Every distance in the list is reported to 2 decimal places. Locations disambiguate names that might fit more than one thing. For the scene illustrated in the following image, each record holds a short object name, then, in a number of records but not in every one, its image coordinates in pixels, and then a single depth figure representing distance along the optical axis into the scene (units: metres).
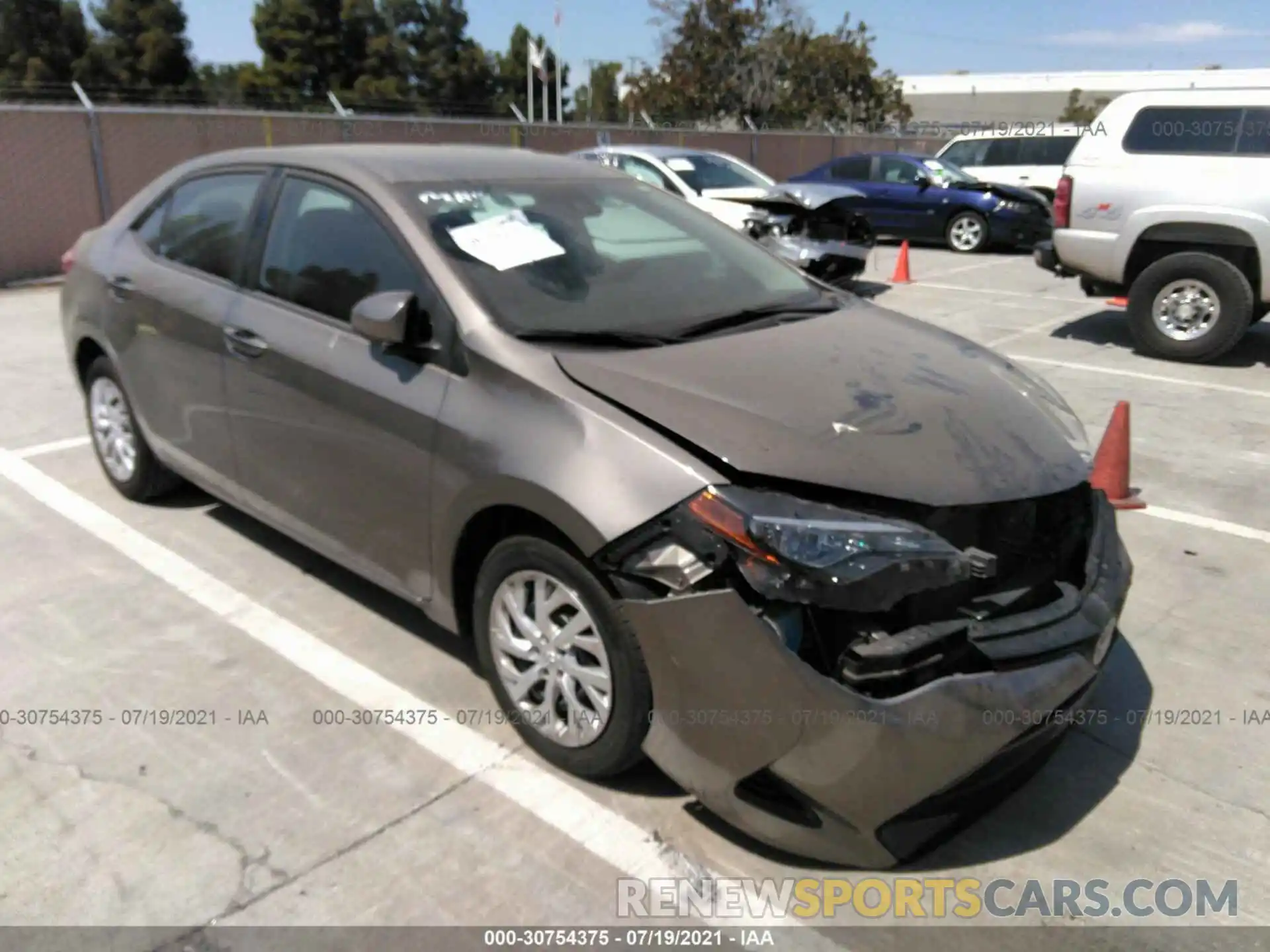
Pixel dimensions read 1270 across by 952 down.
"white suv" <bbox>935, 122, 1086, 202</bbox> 17.27
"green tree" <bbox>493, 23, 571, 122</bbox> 57.62
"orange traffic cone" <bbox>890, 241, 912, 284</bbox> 12.62
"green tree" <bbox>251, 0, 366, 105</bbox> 46.91
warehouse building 62.97
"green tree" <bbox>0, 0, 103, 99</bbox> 39.56
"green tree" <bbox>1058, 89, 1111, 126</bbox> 52.97
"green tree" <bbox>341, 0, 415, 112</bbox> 47.66
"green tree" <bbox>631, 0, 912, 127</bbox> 37.19
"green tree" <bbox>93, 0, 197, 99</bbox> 42.38
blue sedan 15.12
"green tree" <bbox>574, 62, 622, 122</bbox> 65.19
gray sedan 2.42
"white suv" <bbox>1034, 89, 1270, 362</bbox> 7.80
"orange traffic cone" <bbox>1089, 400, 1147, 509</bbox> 5.10
